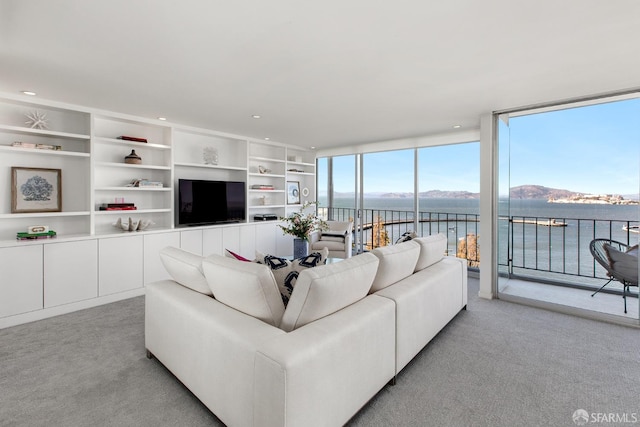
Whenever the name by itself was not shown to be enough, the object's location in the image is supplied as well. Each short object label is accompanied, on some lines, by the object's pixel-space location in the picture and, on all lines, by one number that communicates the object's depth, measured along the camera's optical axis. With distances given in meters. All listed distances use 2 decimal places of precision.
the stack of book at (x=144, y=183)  4.04
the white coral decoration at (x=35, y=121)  3.24
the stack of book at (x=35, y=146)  3.10
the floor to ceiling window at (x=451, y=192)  5.30
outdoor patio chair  3.04
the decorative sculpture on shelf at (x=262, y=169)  5.74
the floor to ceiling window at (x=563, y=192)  3.75
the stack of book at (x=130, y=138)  3.89
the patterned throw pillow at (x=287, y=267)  1.86
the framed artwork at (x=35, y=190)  3.18
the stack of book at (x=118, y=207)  3.76
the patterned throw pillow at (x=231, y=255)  2.15
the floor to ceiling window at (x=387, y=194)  5.61
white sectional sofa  1.27
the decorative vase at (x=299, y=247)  4.33
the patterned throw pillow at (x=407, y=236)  3.09
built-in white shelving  3.04
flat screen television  4.44
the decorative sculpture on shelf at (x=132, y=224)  3.82
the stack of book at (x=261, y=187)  5.67
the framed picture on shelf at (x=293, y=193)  6.34
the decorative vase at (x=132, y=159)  3.95
